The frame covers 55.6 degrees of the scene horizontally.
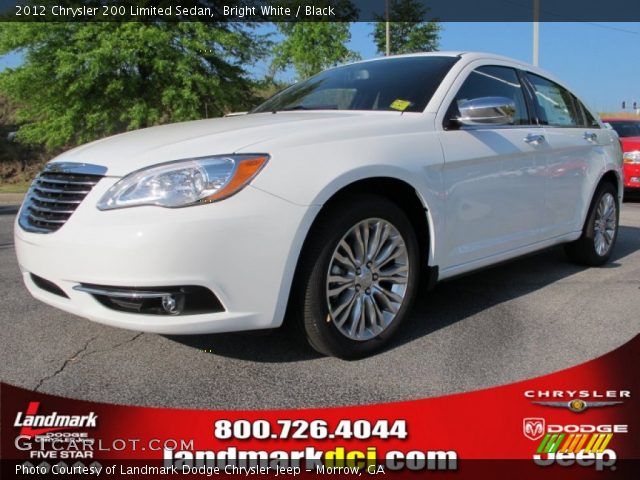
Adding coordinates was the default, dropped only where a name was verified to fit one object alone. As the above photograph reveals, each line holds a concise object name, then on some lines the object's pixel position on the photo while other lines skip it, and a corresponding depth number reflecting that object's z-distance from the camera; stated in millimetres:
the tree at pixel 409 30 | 24141
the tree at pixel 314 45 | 20062
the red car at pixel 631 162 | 10250
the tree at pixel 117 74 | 15492
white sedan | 2537
